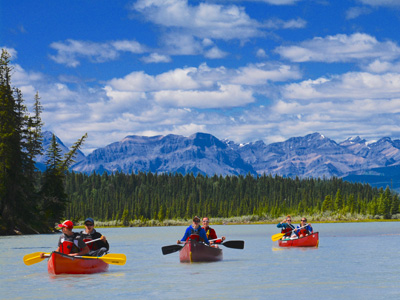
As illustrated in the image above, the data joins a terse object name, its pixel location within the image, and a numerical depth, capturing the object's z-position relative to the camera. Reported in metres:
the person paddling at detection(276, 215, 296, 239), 53.09
